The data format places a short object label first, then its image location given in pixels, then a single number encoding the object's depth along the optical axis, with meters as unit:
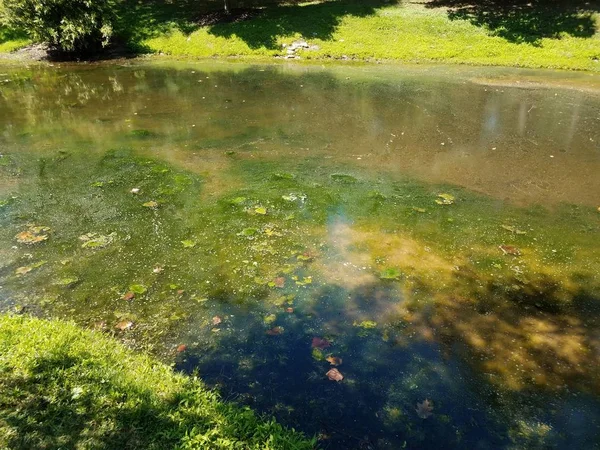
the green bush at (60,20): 18.62
